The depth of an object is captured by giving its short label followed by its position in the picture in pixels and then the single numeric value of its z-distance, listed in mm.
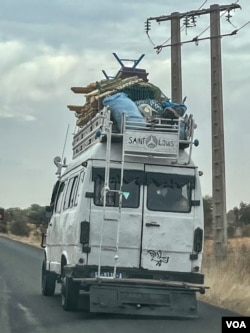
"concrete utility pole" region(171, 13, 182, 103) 32094
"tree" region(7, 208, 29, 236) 102462
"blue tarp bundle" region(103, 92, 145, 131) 13914
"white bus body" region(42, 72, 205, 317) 13148
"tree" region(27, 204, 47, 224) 100412
